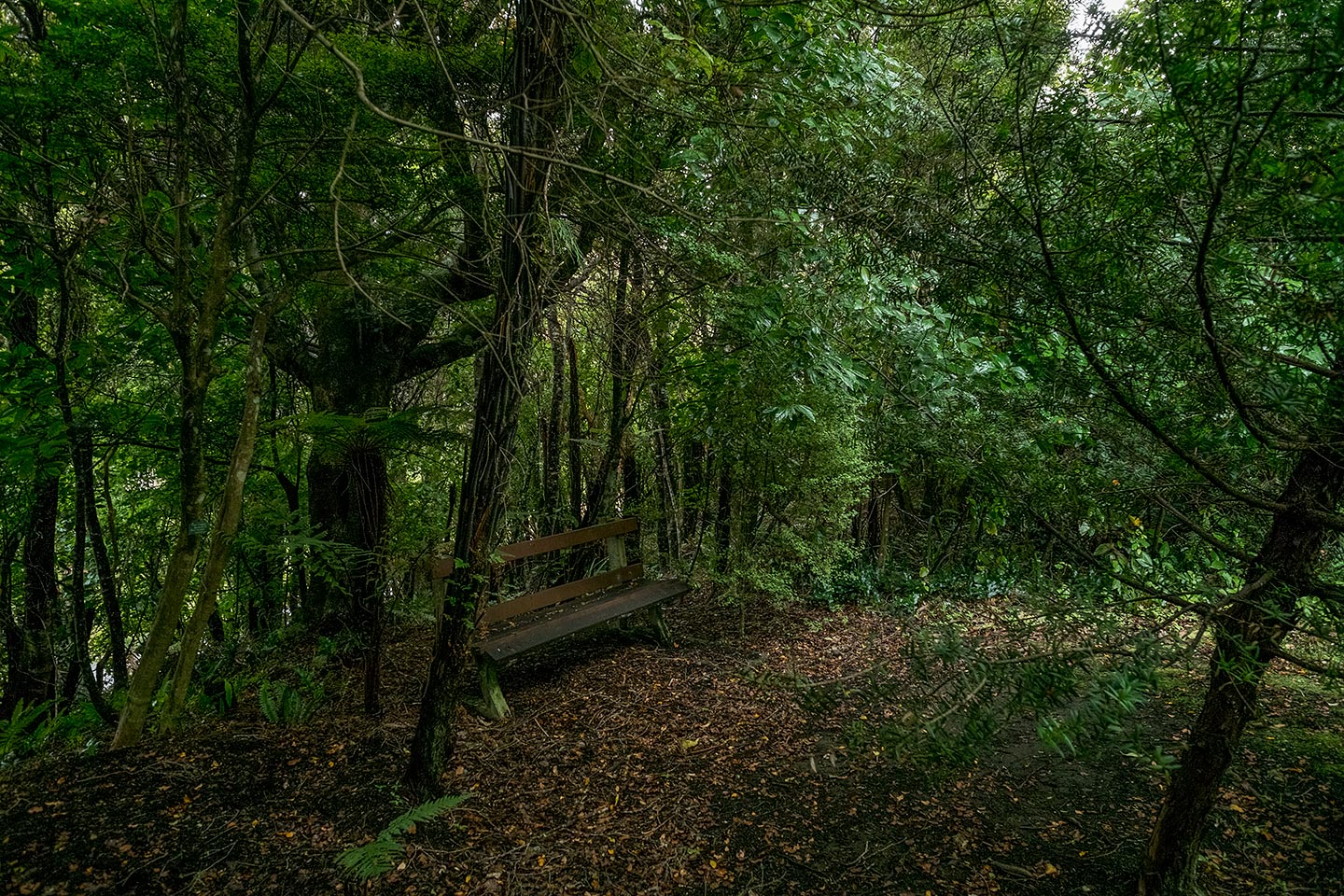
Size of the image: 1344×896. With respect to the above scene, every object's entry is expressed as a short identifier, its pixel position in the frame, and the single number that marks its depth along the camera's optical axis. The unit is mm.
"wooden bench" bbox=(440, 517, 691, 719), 4075
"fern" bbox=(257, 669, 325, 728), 3771
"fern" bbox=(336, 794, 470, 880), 2424
